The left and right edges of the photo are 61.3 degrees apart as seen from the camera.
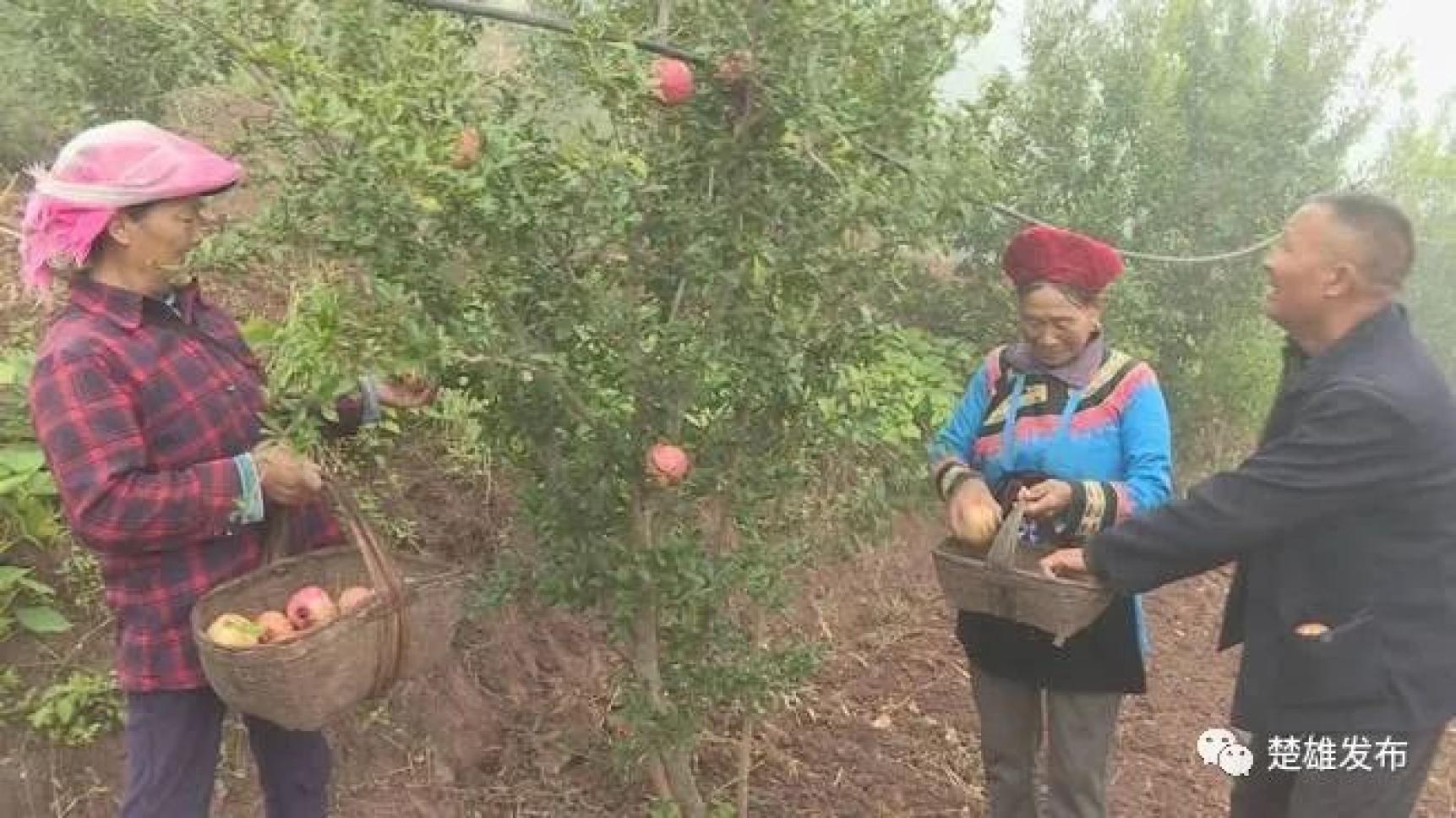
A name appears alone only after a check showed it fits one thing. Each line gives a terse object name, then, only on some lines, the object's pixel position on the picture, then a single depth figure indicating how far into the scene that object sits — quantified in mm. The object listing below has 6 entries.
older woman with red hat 2744
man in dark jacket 2389
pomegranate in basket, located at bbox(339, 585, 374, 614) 2271
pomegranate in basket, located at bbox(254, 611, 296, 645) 2268
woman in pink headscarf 2168
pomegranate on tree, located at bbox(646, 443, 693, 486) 2408
